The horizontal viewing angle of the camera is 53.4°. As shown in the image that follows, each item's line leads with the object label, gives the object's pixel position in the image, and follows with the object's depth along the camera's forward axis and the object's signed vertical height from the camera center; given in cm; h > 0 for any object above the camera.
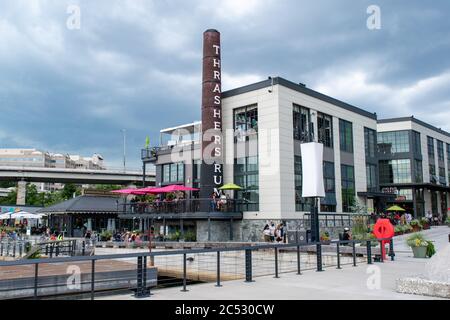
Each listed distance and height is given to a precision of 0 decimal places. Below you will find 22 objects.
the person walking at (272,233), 2728 -105
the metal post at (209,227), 2950 -71
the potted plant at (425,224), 3626 -74
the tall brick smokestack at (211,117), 3206 +709
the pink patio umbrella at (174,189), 3034 +187
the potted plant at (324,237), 2500 -122
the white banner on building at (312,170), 1538 +157
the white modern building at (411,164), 5219 +605
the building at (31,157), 17925 +2449
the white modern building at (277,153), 3077 +480
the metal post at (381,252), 1609 -133
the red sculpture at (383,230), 1662 -56
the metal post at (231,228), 3079 -85
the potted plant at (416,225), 3409 -82
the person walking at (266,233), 2735 -104
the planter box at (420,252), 1772 -146
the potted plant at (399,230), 3061 -104
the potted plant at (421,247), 1772 -127
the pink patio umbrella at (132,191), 3211 +184
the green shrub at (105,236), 3425 -146
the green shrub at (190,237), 3025 -139
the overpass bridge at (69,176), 7394 +695
